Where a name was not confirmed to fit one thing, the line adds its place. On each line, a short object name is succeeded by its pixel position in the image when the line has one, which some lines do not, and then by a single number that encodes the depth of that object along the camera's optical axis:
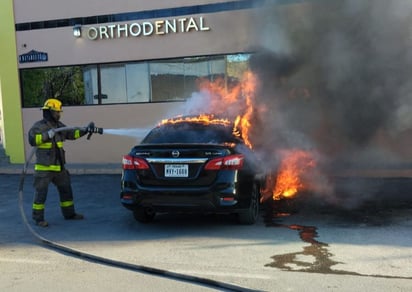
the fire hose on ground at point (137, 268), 4.20
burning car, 5.78
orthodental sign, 12.96
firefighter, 6.72
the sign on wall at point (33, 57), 14.58
